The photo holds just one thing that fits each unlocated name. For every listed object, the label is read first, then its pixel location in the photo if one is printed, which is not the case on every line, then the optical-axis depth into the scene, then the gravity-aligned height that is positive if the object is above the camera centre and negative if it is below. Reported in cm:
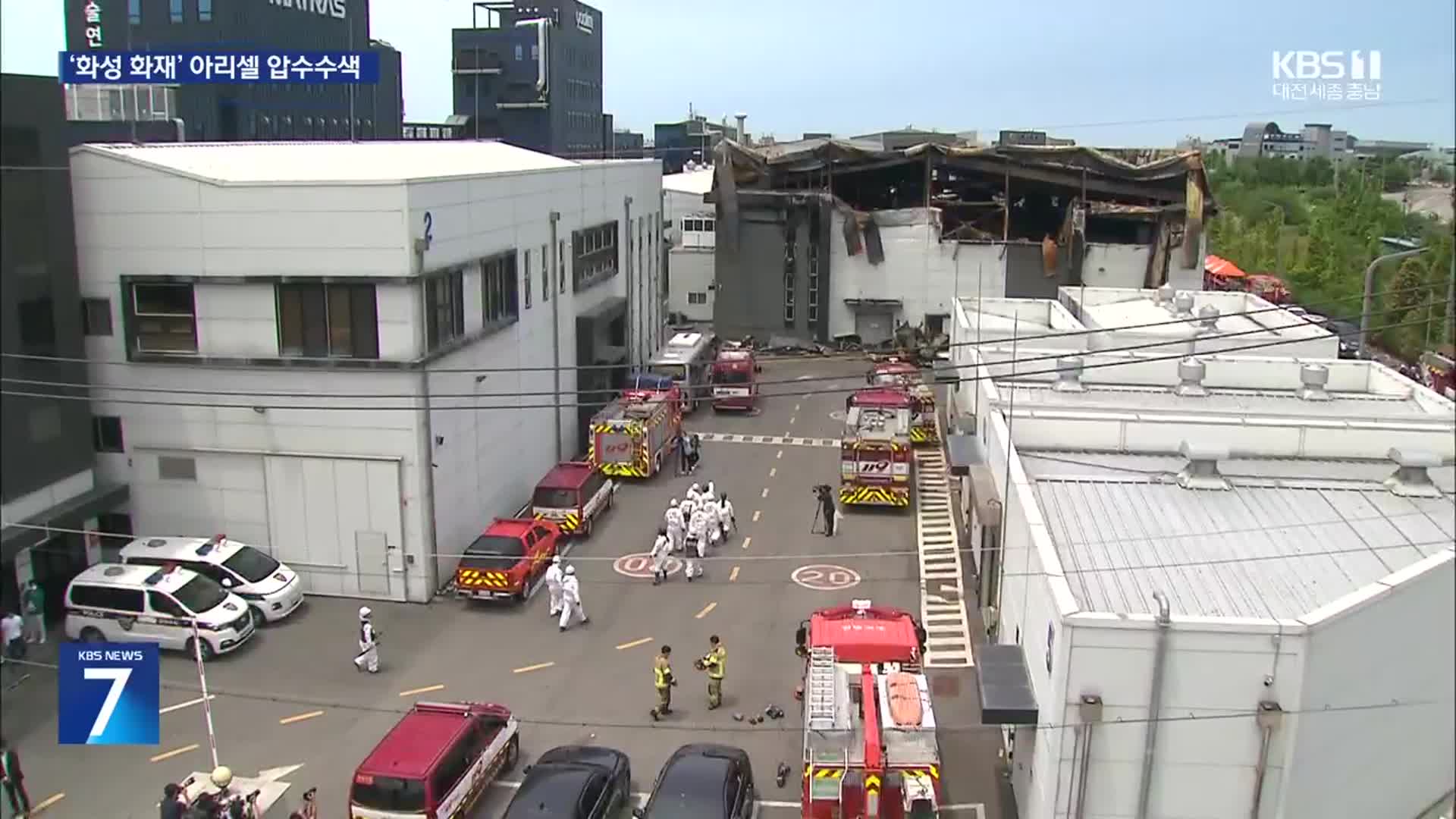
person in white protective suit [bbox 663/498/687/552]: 2339 -707
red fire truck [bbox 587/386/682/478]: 2808 -655
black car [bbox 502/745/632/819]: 1277 -686
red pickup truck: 2070 -705
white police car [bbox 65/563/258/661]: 1839 -706
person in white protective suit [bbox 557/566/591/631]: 1989 -725
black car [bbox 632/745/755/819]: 1280 -682
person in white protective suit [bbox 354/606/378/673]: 1780 -736
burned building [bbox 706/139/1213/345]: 4684 -289
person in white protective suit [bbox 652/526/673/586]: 2231 -730
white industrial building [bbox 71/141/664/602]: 1994 -341
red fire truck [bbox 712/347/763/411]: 3672 -671
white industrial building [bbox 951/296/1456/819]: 1070 -430
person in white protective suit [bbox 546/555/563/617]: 2036 -713
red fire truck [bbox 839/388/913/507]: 2627 -659
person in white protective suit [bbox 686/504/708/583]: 2350 -721
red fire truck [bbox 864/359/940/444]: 3238 -636
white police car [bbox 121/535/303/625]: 1972 -684
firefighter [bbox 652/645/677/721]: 1662 -720
